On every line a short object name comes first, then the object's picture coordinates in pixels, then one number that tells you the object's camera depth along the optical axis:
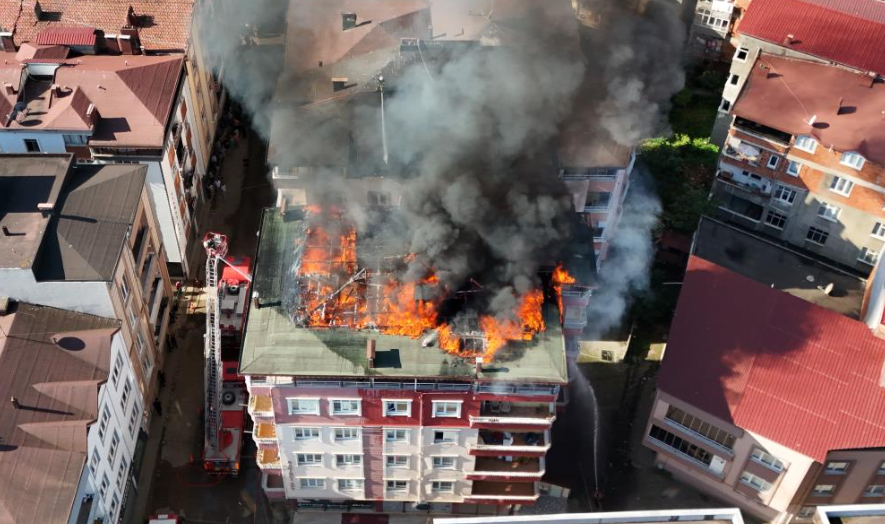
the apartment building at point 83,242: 37.00
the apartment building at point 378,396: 32.56
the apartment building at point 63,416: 31.76
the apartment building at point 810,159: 47.97
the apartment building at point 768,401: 36.75
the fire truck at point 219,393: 39.94
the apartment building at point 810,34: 51.91
